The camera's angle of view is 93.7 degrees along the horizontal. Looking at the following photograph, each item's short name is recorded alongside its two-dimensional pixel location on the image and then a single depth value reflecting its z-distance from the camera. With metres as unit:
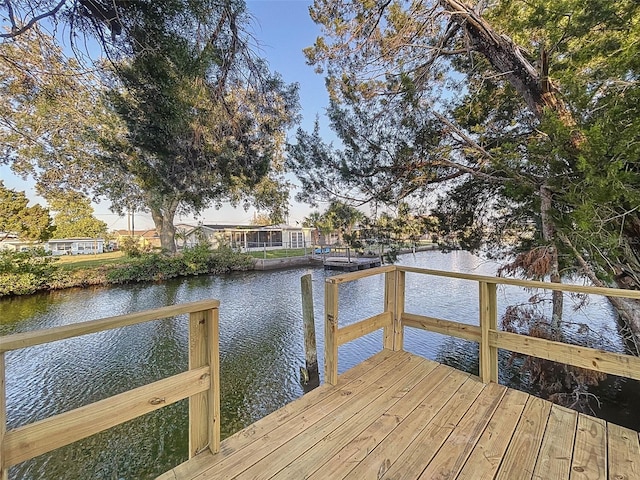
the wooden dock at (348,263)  14.77
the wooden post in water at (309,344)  4.53
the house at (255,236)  19.73
